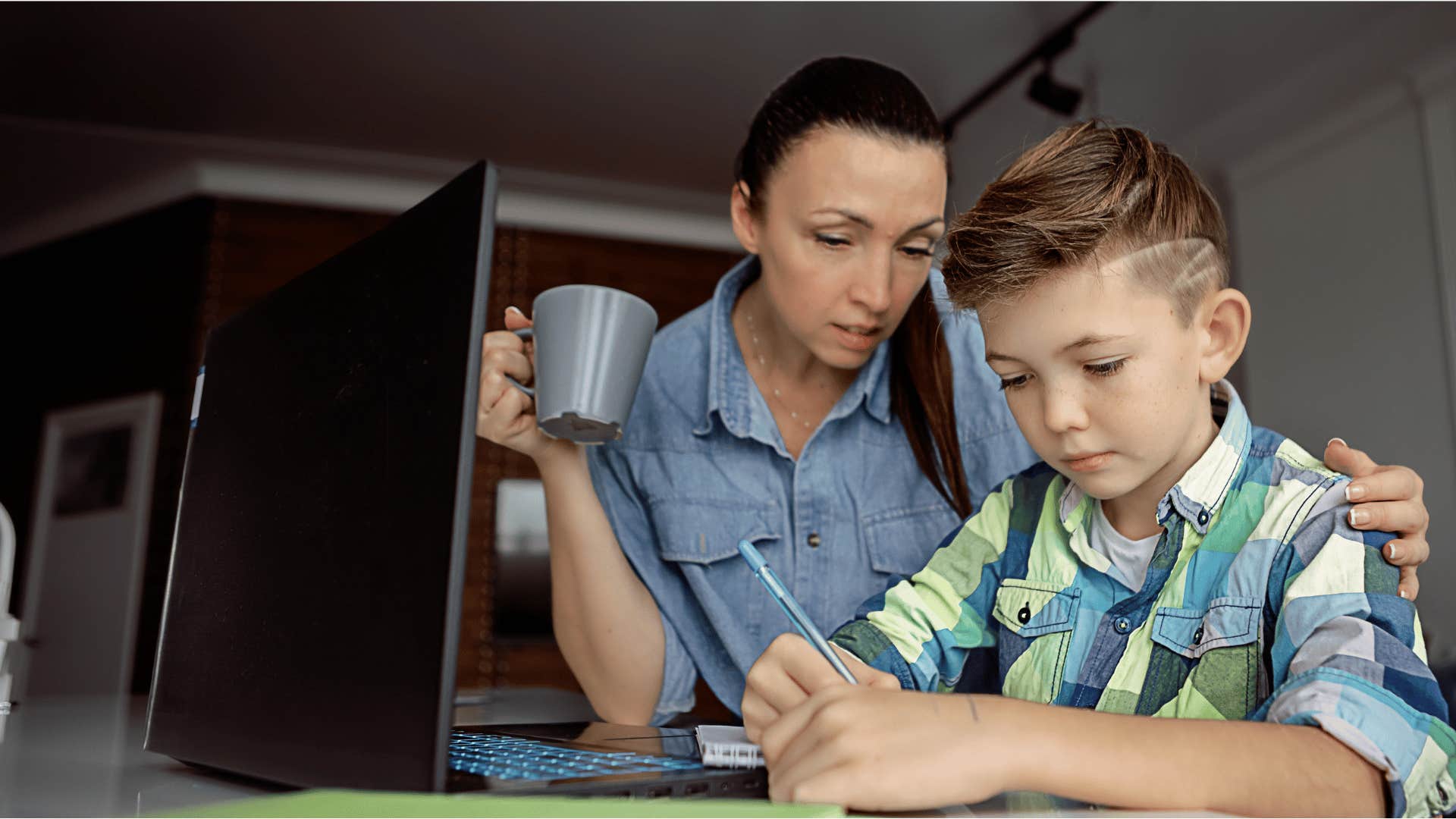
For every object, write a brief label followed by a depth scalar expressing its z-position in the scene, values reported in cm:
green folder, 46
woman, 122
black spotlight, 329
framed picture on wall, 406
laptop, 54
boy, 53
